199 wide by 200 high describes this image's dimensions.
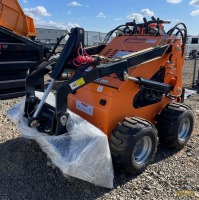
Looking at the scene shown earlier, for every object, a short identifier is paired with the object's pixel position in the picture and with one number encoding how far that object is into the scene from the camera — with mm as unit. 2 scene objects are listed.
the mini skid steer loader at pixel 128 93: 2178
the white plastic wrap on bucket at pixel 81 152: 1939
